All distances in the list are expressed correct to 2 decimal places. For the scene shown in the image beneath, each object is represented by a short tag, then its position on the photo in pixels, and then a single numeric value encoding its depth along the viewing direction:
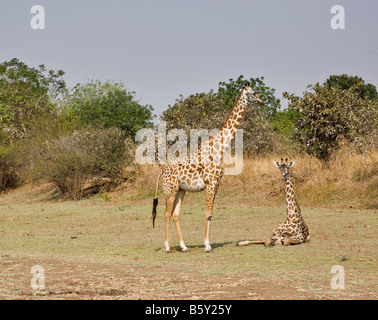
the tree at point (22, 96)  40.56
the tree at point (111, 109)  40.03
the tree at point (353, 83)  52.38
